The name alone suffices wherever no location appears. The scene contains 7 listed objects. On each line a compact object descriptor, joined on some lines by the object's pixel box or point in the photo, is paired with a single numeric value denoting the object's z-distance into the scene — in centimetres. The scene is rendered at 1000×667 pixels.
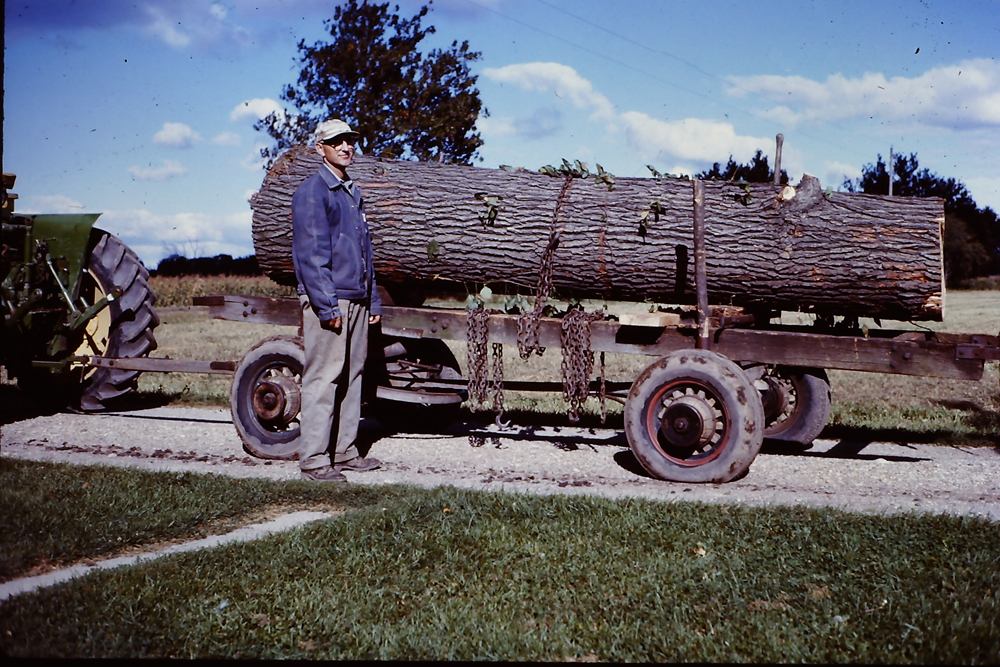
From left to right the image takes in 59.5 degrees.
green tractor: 761
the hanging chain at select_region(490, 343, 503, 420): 643
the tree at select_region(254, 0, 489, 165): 2750
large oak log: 606
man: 572
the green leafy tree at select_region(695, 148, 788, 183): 2767
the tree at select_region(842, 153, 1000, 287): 4225
